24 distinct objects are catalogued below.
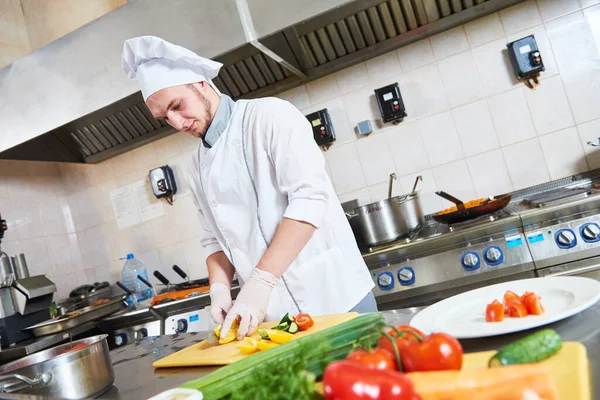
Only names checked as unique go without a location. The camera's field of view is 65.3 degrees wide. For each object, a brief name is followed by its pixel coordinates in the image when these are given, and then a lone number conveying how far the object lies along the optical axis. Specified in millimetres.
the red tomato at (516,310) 775
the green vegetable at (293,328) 1033
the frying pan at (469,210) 1974
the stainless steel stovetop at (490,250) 1775
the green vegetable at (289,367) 541
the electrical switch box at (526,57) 2338
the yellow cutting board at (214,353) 1011
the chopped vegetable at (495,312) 786
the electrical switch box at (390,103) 2568
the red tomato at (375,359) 549
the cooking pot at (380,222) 2137
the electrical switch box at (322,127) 2715
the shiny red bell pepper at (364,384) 470
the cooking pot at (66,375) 931
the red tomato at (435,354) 558
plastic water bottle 3219
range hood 2230
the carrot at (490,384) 475
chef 1345
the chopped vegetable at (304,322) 1046
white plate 738
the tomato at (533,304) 772
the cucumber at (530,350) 564
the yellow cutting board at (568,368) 505
